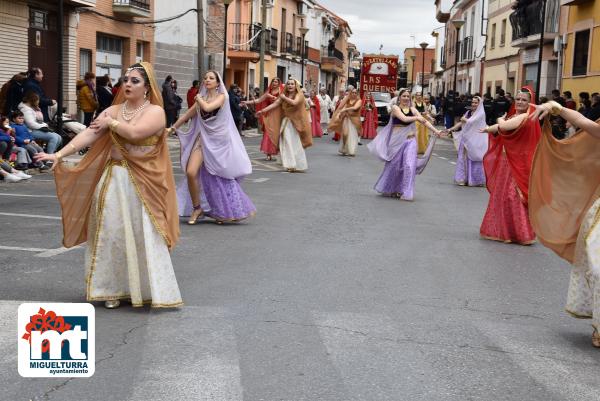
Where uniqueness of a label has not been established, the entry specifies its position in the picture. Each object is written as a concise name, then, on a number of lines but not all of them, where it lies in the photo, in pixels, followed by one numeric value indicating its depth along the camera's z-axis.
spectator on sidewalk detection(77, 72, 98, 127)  20.17
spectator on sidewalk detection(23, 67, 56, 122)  16.33
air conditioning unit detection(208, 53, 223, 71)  39.66
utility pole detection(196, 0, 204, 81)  26.48
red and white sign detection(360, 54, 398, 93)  46.84
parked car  43.66
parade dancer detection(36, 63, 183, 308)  5.88
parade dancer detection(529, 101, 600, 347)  5.60
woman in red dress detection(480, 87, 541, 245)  9.70
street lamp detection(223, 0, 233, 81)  28.88
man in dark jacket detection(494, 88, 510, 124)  25.45
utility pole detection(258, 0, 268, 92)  34.78
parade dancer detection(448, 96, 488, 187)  16.12
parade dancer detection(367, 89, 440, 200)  13.52
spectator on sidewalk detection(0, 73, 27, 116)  16.33
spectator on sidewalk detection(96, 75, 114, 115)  20.62
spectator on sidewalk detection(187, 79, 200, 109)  26.46
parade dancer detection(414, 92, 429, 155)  15.27
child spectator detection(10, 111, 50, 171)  14.70
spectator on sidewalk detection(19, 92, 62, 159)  15.40
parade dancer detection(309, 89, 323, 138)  30.93
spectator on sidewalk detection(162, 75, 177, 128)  26.11
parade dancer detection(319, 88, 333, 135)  43.66
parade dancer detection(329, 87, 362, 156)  23.44
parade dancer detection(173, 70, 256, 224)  9.76
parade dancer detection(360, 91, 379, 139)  32.14
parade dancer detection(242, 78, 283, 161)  18.50
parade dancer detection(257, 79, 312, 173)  17.78
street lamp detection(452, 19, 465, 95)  41.83
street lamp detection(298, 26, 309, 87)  54.79
